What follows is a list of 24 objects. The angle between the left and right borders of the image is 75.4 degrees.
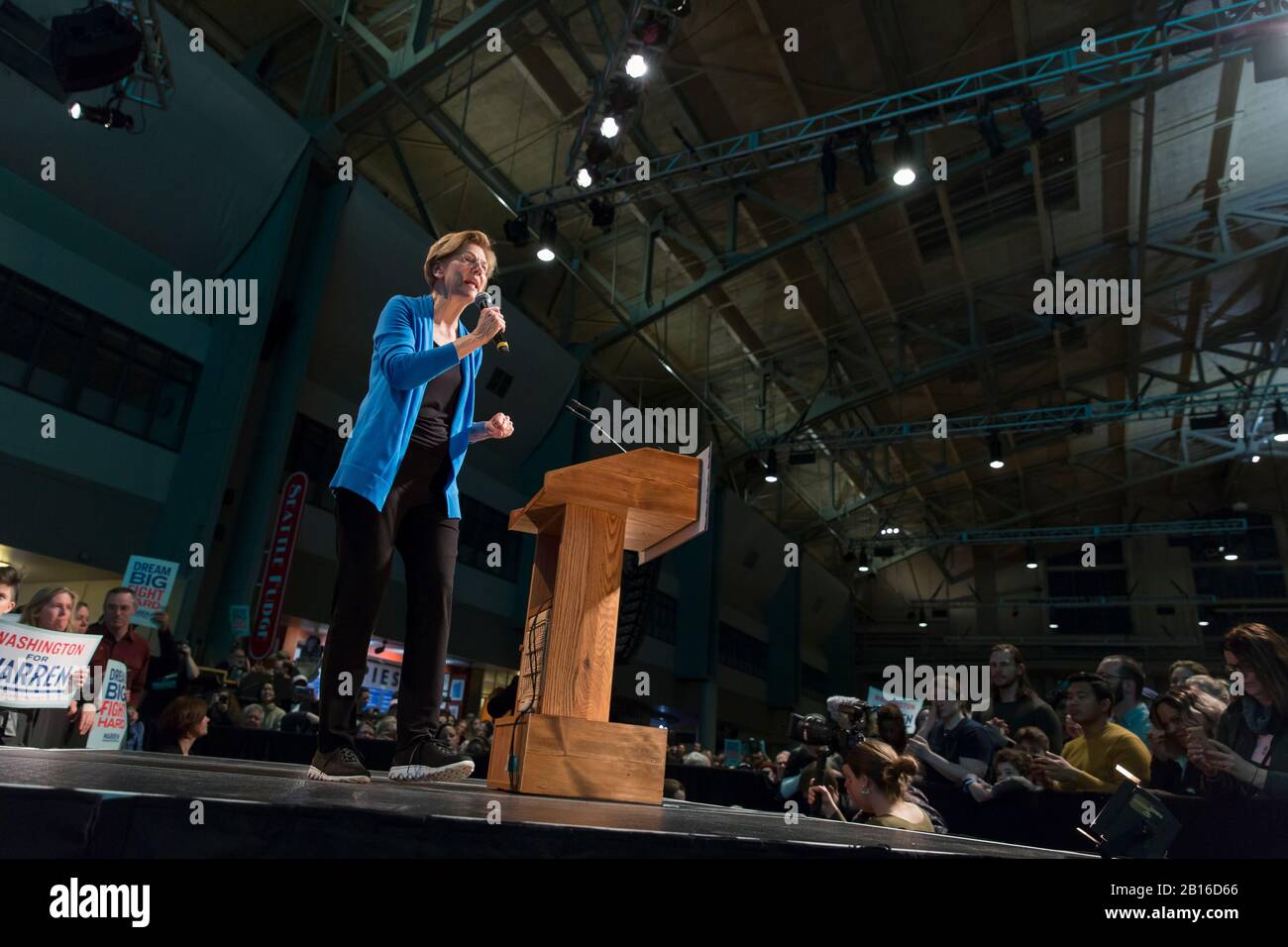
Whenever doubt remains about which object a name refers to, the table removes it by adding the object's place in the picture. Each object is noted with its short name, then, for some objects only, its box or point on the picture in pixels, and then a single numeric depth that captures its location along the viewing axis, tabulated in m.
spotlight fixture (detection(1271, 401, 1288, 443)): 16.05
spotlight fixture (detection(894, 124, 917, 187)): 9.48
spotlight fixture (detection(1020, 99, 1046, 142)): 9.20
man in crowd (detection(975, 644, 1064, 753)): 4.32
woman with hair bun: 2.69
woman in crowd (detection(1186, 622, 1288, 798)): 2.53
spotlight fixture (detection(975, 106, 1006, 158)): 9.27
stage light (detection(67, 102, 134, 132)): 7.44
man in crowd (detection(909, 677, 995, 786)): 4.01
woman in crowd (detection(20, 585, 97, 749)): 3.41
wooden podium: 2.34
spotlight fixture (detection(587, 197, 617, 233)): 10.51
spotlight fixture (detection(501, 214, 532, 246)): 11.05
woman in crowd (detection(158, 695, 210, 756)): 4.04
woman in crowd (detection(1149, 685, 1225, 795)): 3.07
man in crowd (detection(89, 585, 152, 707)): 4.18
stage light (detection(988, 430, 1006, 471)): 16.61
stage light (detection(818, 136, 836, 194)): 9.80
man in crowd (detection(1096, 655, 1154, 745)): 4.42
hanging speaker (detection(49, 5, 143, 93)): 6.36
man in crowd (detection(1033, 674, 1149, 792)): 3.41
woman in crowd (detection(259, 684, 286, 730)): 7.32
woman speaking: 1.89
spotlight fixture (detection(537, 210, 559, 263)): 11.21
